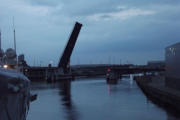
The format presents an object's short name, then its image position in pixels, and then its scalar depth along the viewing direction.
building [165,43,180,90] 22.59
